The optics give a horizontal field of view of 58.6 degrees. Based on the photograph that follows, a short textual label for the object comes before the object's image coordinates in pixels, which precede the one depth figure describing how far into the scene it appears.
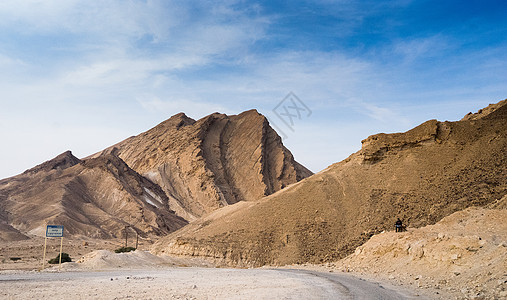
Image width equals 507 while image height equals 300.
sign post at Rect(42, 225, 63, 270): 25.77
